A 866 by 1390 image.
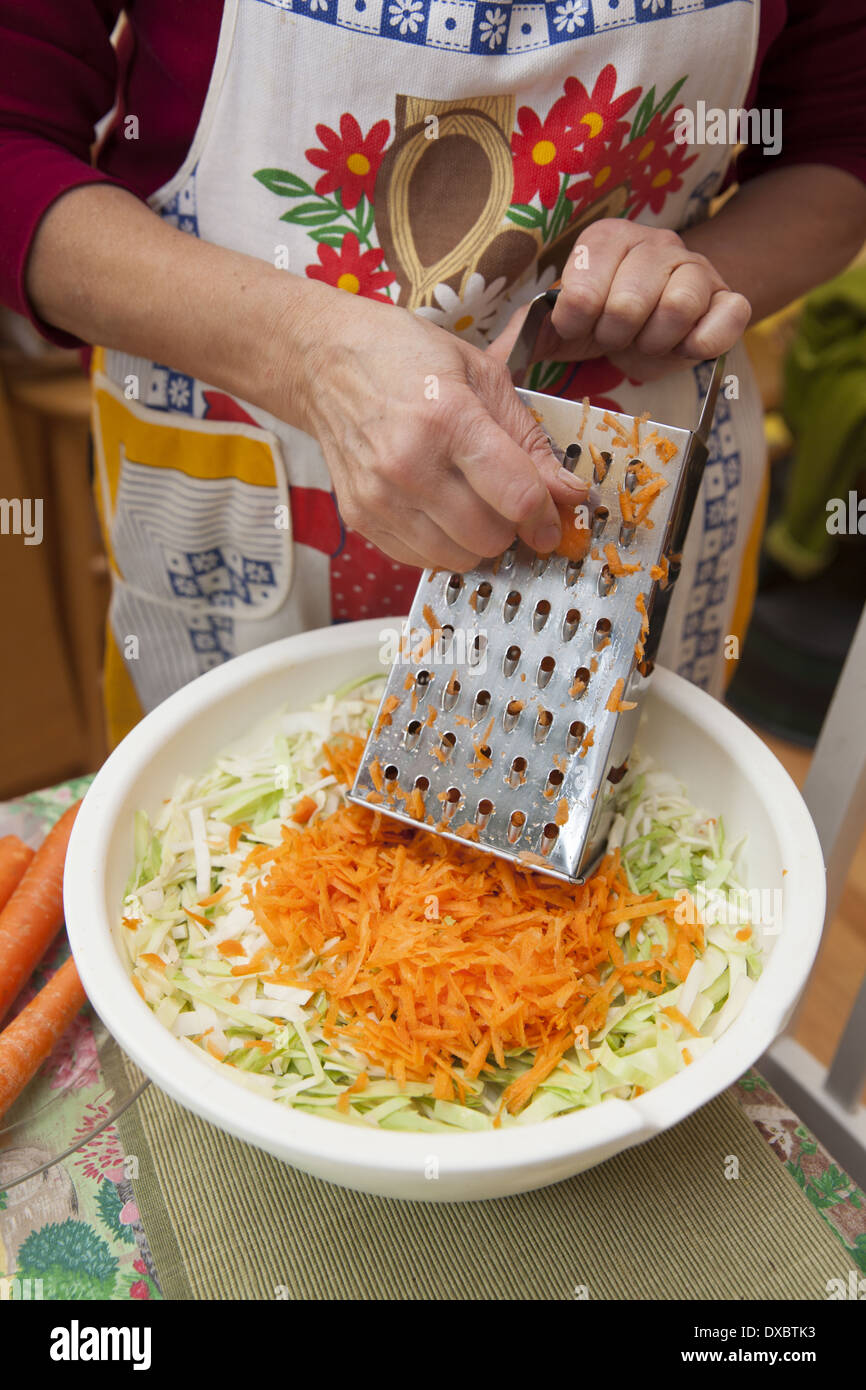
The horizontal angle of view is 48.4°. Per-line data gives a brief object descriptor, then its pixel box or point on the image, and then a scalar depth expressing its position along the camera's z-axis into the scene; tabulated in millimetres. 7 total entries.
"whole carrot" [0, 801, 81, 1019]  971
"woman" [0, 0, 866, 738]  867
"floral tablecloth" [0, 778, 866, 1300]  826
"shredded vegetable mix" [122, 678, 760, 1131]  820
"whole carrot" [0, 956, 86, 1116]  906
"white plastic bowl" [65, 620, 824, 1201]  676
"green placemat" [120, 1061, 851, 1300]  824
